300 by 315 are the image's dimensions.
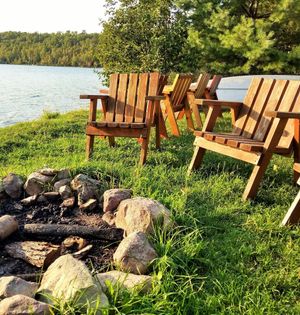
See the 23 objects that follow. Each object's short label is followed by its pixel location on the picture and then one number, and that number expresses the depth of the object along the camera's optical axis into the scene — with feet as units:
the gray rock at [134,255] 7.80
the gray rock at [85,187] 10.86
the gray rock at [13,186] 11.37
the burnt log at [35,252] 8.18
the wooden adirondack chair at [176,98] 21.07
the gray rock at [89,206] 10.57
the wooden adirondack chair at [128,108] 15.34
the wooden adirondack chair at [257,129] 11.83
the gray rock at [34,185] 11.43
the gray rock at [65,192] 11.00
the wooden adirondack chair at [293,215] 10.08
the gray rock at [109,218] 9.88
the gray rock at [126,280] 7.03
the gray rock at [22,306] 6.05
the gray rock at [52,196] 11.04
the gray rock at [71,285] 6.45
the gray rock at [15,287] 6.67
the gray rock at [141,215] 8.99
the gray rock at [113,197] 10.31
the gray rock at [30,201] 10.89
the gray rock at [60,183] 11.41
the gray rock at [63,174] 11.89
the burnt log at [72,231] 9.11
